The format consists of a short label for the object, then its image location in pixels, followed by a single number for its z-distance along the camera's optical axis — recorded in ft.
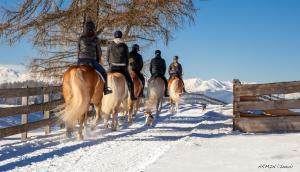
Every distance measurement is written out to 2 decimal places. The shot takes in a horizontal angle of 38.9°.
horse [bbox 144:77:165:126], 55.06
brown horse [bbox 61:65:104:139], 30.81
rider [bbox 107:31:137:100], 40.68
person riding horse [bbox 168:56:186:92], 70.74
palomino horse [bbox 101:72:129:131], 37.68
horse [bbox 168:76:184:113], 69.92
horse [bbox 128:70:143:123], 48.32
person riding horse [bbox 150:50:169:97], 55.26
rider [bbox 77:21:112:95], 33.42
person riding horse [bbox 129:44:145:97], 50.72
